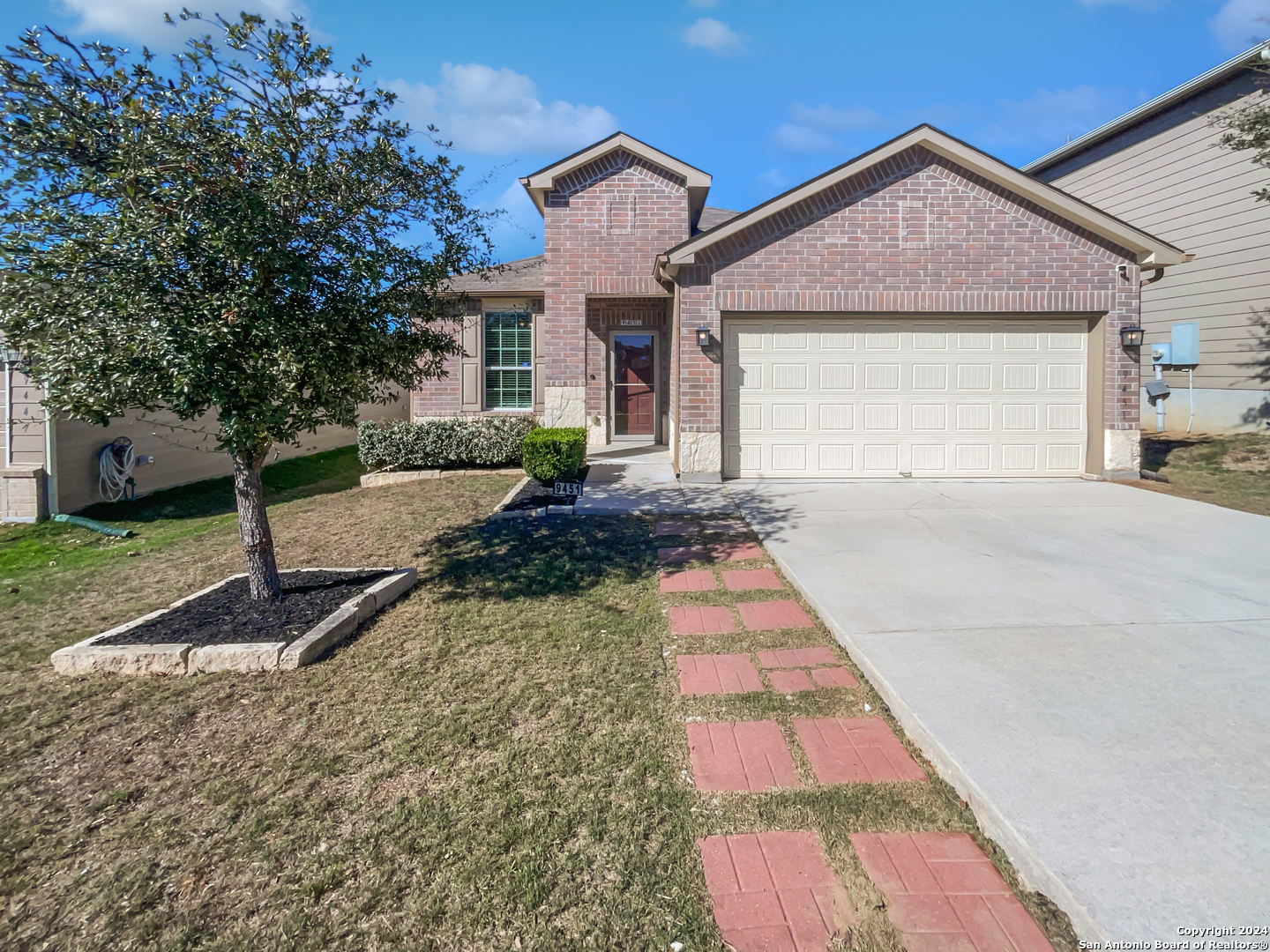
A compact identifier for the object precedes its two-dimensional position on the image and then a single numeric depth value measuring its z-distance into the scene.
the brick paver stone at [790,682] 3.56
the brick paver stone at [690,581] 5.21
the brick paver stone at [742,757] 2.77
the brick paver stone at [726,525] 6.94
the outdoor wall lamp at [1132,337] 8.98
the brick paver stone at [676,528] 6.86
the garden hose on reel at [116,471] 9.43
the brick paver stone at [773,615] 4.43
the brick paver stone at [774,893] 2.01
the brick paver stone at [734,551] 6.01
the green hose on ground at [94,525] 8.27
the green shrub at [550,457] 8.25
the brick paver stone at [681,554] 5.95
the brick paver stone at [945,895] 1.97
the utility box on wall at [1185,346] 13.09
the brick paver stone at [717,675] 3.60
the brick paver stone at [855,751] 2.79
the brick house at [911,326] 9.08
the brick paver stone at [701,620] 4.41
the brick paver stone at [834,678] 3.58
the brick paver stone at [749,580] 5.22
